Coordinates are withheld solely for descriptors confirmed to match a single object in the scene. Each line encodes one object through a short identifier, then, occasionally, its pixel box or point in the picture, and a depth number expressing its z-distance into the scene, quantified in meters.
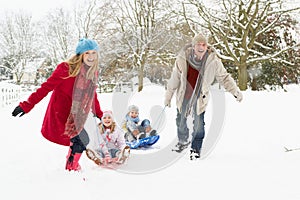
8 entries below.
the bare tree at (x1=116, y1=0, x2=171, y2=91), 22.50
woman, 3.51
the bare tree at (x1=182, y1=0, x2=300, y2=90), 18.58
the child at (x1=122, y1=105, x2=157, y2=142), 5.48
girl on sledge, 3.93
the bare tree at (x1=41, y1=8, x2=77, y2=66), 38.44
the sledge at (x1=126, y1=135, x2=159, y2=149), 5.15
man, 4.24
